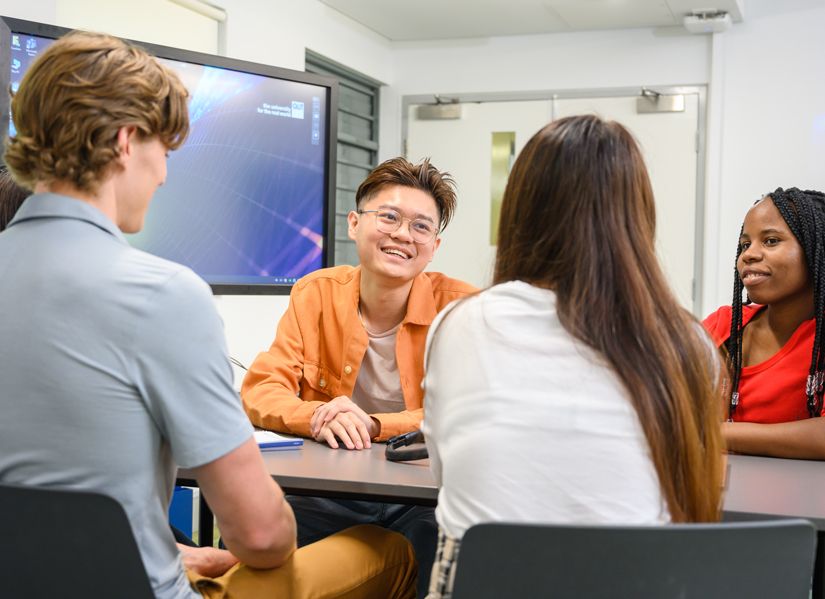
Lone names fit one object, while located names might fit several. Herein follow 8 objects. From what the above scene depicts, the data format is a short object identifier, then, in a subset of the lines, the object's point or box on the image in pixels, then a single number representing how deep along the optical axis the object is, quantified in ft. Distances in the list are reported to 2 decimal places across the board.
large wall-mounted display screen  9.54
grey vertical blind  19.66
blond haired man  3.69
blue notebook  6.31
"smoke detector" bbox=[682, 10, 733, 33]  17.53
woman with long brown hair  3.80
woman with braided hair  7.27
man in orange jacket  7.18
